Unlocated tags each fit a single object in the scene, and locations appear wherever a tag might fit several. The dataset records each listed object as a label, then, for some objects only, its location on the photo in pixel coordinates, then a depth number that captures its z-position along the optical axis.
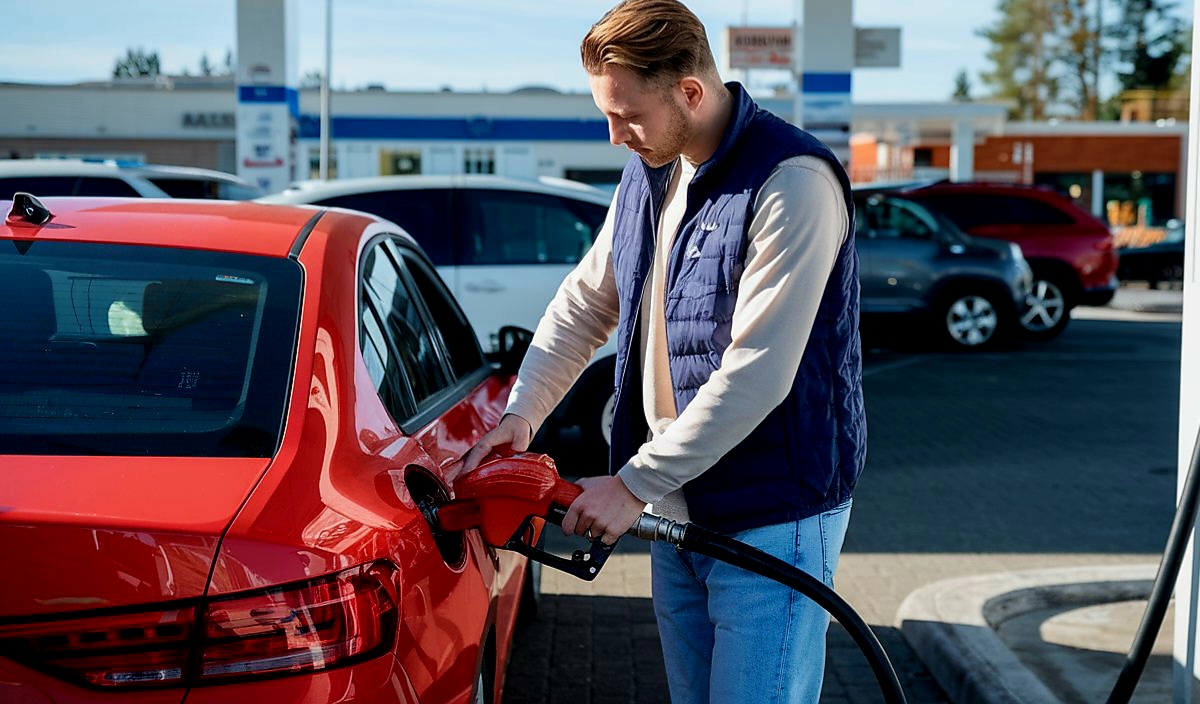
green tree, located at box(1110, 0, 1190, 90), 79.19
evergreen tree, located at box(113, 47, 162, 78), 104.88
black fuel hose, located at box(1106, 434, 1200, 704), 3.36
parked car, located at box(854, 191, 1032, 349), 14.84
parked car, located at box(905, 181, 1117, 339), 16.42
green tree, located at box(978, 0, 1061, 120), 78.62
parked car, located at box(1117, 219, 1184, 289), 26.58
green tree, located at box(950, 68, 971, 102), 121.94
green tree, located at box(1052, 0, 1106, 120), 78.62
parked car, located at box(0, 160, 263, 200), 9.79
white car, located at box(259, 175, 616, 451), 8.52
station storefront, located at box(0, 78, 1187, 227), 42.34
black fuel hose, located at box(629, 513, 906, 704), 2.31
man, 2.28
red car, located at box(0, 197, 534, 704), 1.99
